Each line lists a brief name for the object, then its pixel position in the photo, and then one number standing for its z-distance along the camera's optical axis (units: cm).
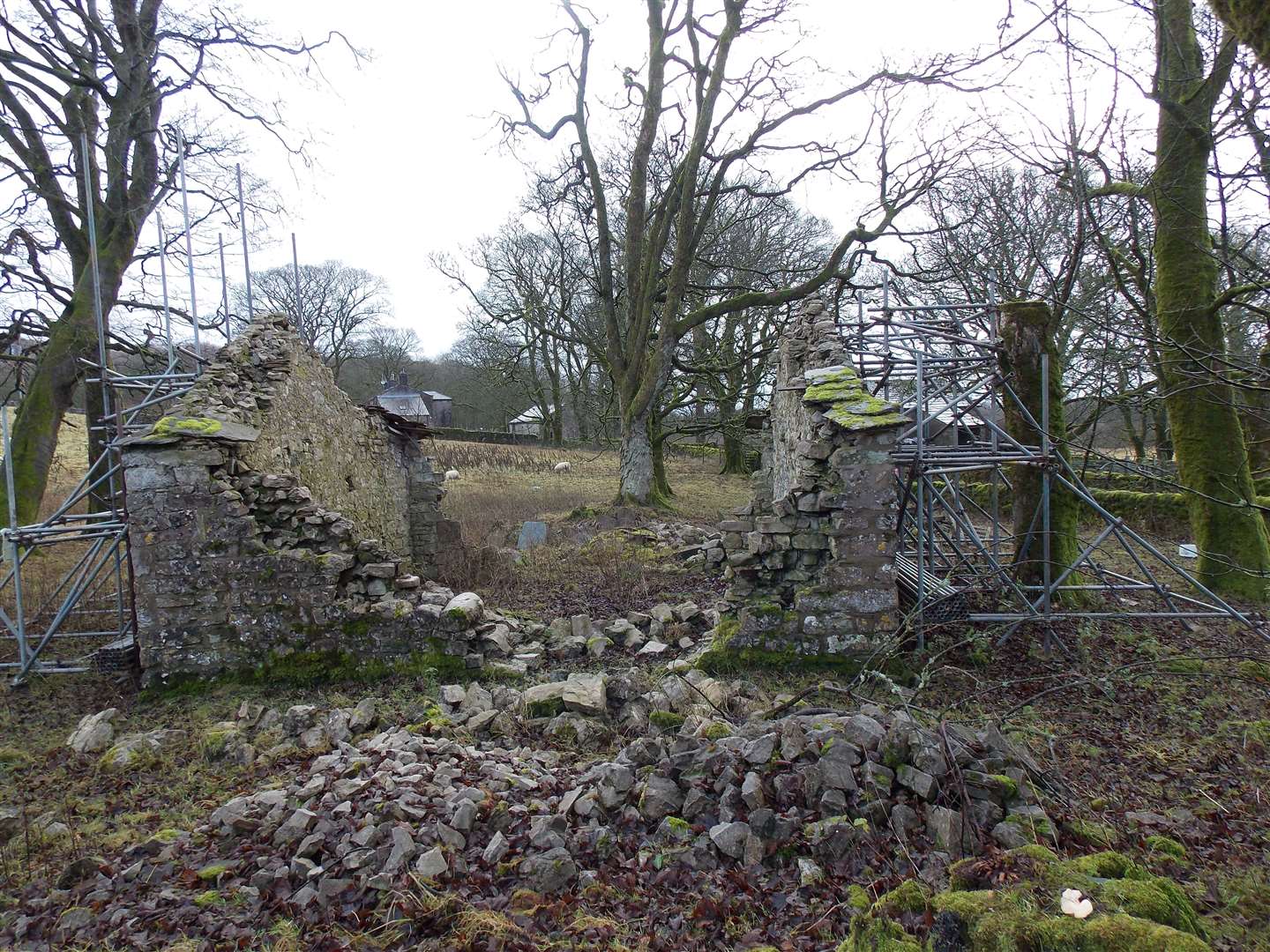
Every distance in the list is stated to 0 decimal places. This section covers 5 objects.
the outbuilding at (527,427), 4150
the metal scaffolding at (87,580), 658
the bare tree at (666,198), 1405
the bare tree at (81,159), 1069
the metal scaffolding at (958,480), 615
